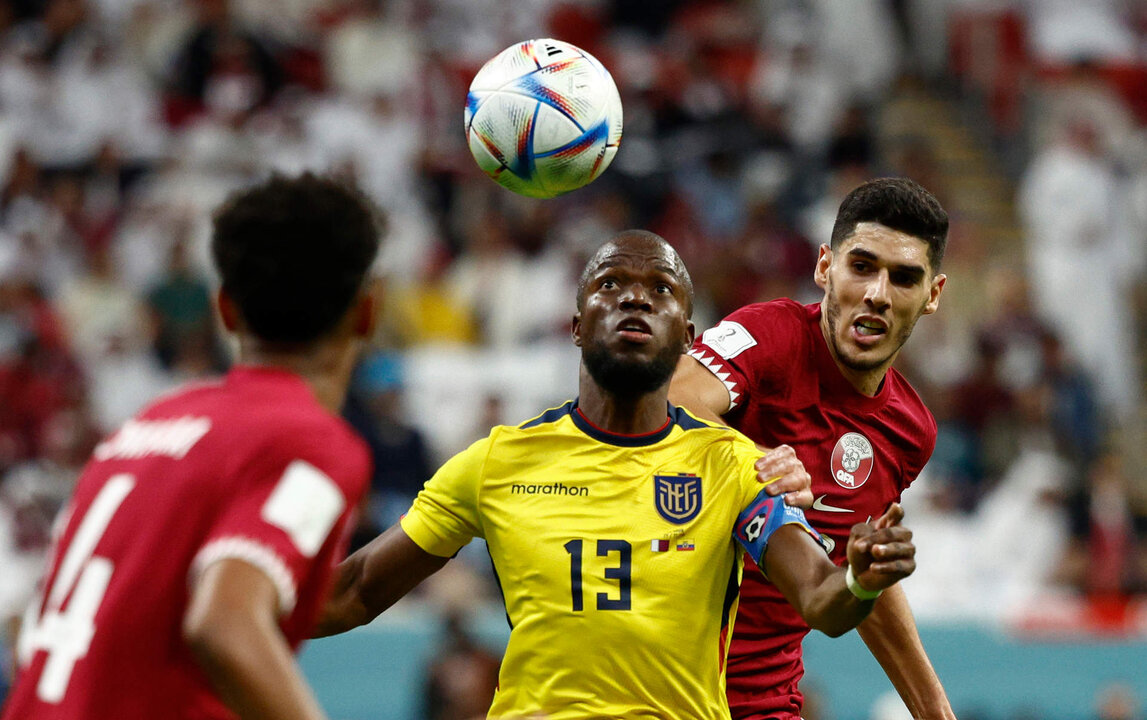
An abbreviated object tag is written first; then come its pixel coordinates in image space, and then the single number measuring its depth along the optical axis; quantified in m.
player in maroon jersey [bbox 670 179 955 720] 10.10
